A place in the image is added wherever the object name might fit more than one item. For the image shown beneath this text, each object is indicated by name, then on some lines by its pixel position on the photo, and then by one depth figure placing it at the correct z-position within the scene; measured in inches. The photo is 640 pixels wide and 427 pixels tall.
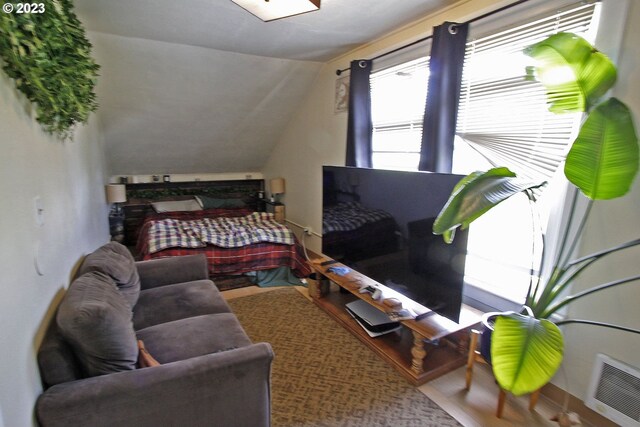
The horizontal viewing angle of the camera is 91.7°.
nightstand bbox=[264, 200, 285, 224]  186.5
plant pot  69.6
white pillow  187.7
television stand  75.9
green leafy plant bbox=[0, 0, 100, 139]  40.5
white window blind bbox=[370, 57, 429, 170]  101.9
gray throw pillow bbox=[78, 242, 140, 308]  69.7
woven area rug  67.7
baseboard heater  57.5
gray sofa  44.9
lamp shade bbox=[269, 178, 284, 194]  189.0
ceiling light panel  62.9
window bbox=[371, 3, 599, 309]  68.5
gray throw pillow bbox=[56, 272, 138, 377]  46.9
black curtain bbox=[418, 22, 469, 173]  83.4
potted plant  43.3
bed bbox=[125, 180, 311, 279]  130.6
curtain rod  73.1
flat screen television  71.1
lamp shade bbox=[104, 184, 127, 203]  163.7
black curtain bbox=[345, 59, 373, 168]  117.5
